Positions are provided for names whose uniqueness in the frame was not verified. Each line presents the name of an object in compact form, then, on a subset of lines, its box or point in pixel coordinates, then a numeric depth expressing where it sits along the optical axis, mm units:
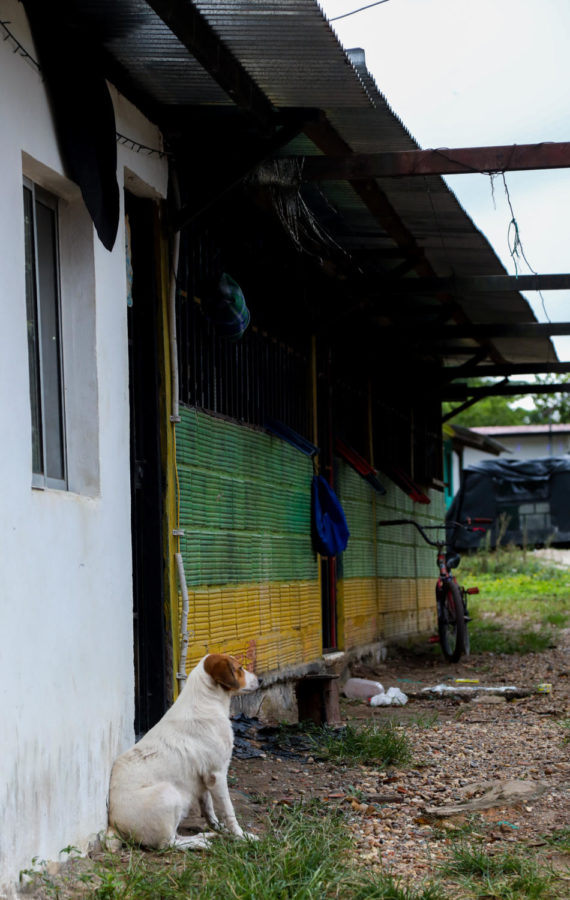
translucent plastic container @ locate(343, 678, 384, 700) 10125
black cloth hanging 4828
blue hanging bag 10094
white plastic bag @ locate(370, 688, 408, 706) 9594
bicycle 12266
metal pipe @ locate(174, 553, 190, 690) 6422
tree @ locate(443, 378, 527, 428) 60844
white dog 4824
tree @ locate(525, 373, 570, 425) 56750
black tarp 31500
